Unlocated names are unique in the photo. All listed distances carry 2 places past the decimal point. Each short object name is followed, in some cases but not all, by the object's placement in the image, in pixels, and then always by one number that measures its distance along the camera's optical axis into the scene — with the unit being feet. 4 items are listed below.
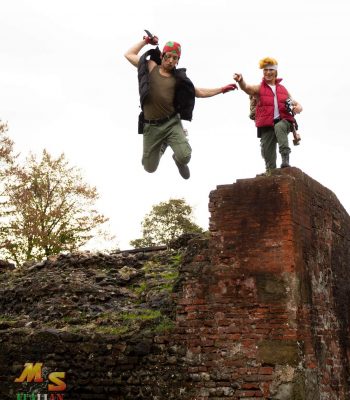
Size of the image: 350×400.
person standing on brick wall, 27.32
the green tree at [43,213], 91.40
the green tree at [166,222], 102.68
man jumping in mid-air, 26.53
